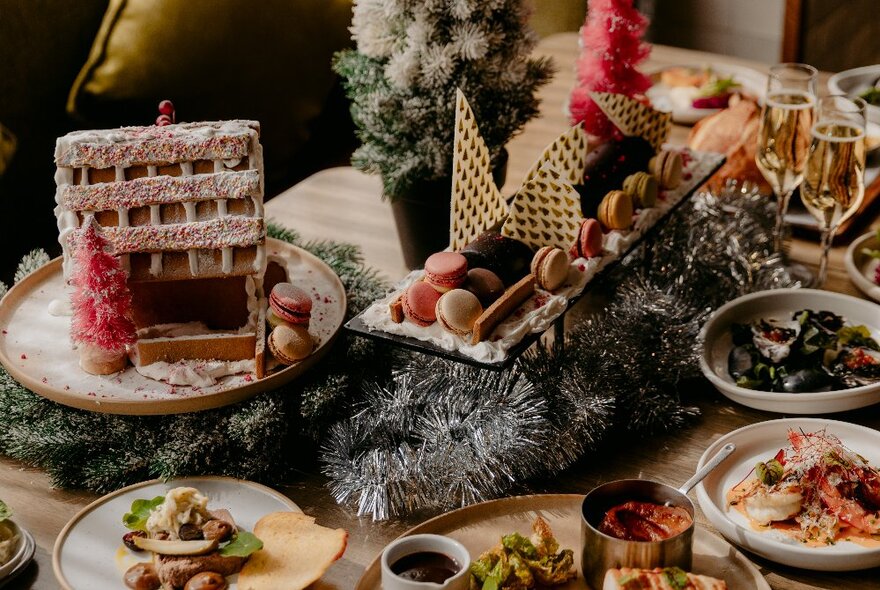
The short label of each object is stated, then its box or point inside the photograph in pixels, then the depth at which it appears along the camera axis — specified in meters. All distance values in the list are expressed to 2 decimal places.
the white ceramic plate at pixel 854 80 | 2.32
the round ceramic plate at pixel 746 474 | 1.19
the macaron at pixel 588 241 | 1.59
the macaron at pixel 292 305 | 1.44
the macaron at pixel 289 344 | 1.42
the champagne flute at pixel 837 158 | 1.63
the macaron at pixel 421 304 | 1.42
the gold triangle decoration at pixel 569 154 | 1.62
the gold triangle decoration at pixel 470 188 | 1.58
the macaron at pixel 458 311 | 1.38
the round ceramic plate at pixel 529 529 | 1.19
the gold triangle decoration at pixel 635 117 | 1.80
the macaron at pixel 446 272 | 1.42
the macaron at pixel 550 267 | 1.49
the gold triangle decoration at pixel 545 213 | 1.54
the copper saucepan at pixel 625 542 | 1.10
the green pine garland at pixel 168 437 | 1.40
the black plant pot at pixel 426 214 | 1.86
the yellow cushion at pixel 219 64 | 2.38
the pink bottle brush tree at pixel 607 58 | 1.87
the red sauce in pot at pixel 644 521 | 1.15
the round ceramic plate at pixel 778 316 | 1.46
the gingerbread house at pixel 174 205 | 1.43
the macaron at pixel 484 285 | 1.44
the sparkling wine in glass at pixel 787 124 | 1.76
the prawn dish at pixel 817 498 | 1.24
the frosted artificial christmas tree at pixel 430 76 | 1.71
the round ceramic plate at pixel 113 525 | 1.21
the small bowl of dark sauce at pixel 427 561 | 1.09
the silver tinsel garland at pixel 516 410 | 1.37
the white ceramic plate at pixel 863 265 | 1.78
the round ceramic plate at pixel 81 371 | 1.37
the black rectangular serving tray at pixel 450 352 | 1.36
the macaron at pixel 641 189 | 1.76
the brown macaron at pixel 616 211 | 1.68
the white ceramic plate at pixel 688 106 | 2.40
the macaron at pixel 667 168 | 1.84
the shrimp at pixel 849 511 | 1.23
